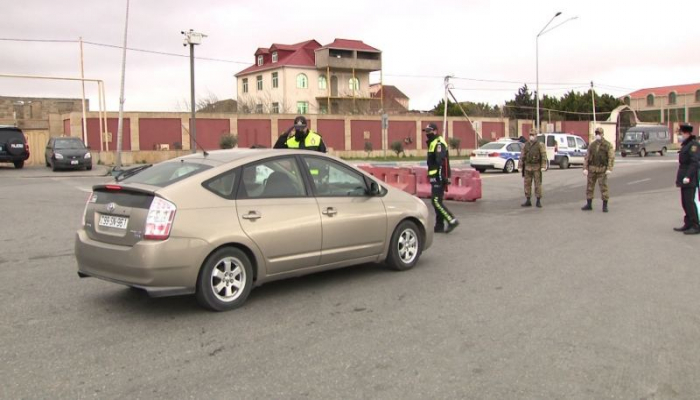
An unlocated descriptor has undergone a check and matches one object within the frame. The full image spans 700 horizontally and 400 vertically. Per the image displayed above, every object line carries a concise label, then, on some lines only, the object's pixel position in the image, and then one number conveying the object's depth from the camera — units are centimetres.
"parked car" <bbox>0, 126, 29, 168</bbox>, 2969
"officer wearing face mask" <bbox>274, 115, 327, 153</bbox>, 909
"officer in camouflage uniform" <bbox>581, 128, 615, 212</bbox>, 1333
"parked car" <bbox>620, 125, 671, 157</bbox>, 4696
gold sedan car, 529
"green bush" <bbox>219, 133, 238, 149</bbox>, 4131
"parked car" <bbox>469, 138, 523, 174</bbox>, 2802
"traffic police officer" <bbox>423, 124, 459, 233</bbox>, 992
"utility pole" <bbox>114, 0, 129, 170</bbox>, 2966
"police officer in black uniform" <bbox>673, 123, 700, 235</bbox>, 1023
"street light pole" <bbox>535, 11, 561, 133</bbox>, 4315
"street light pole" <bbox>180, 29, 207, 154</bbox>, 2380
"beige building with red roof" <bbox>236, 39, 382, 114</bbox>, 7125
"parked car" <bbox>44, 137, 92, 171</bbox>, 2898
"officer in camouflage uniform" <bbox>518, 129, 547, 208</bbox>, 1405
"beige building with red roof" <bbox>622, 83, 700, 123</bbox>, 8831
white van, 3209
